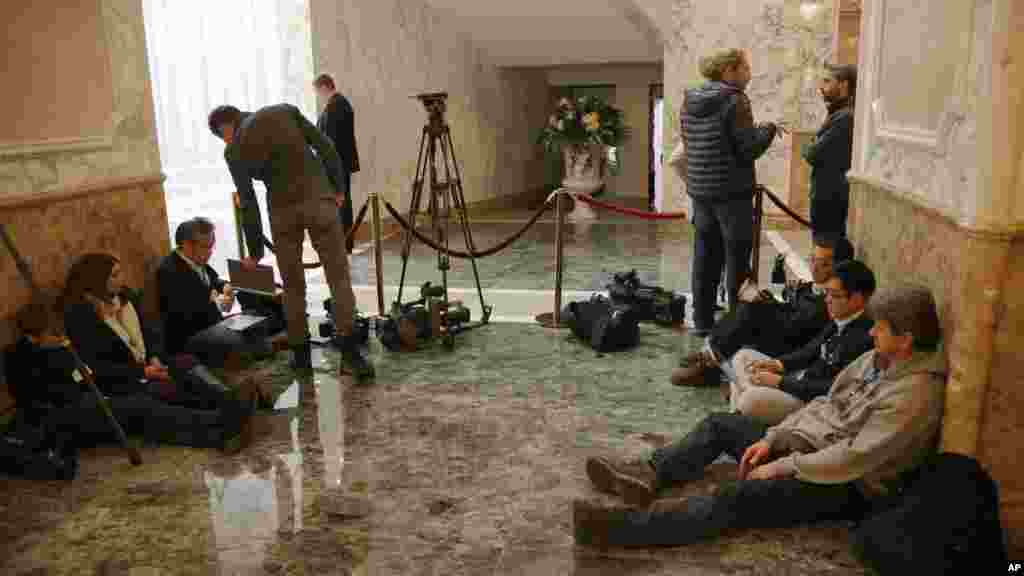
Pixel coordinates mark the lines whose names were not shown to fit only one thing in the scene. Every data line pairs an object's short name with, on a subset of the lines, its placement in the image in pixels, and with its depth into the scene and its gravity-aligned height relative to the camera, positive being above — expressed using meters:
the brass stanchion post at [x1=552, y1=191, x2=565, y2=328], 5.75 -1.05
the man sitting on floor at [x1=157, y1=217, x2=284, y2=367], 4.95 -1.13
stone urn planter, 11.91 -0.92
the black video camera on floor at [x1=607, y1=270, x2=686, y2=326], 5.75 -1.35
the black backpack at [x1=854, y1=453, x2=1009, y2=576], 2.51 -1.28
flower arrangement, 11.55 -0.31
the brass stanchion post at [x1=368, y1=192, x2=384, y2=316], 5.87 -0.97
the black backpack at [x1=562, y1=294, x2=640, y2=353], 5.27 -1.39
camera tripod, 5.52 -0.92
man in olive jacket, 4.59 -0.48
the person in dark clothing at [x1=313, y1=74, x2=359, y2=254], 8.14 -0.13
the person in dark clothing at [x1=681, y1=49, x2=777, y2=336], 4.93 -0.36
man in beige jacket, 2.76 -1.19
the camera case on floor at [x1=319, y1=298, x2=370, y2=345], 5.58 -1.44
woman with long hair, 3.94 -1.27
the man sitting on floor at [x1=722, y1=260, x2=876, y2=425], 3.36 -1.03
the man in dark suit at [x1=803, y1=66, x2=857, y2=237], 5.19 -0.37
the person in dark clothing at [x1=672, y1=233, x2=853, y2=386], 4.02 -1.11
